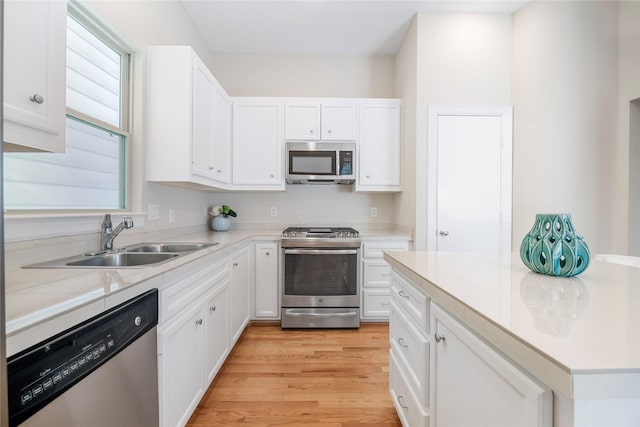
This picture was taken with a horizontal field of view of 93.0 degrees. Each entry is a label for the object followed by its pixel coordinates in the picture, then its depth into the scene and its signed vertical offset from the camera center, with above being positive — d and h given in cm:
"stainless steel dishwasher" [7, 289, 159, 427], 66 -43
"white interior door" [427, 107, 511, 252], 284 +36
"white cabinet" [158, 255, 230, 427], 125 -61
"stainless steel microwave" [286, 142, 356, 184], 320 +56
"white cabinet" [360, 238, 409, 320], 297 -60
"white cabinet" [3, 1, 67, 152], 89 +43
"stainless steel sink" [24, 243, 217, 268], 134 -23
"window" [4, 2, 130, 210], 142 +41
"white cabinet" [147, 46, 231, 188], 212 +70
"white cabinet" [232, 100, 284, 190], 324 +75
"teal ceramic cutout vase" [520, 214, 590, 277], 101 -11
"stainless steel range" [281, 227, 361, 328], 288 -64
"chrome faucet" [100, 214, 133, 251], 164 -10
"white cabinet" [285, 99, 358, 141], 324 +101
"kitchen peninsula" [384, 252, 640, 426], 49 -24
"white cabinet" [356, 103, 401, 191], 325 +72
